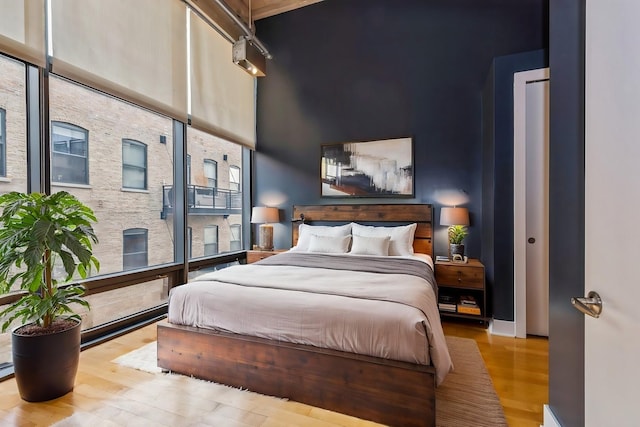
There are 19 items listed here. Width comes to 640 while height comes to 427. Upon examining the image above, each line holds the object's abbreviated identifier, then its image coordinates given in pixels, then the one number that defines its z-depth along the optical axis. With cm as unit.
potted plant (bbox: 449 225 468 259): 350
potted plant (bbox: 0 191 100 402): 181
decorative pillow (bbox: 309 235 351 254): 363
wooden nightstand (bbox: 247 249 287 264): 430
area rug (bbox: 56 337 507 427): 174
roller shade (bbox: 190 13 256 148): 371
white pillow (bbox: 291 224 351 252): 392
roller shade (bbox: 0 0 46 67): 203
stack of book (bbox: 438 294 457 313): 324
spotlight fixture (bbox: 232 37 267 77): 358
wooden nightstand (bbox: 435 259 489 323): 316
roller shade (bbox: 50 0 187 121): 239
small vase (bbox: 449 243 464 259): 349
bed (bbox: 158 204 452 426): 165
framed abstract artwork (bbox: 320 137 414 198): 399
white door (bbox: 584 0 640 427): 80
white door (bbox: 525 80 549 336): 290
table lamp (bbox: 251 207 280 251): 445
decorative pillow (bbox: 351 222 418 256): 356
